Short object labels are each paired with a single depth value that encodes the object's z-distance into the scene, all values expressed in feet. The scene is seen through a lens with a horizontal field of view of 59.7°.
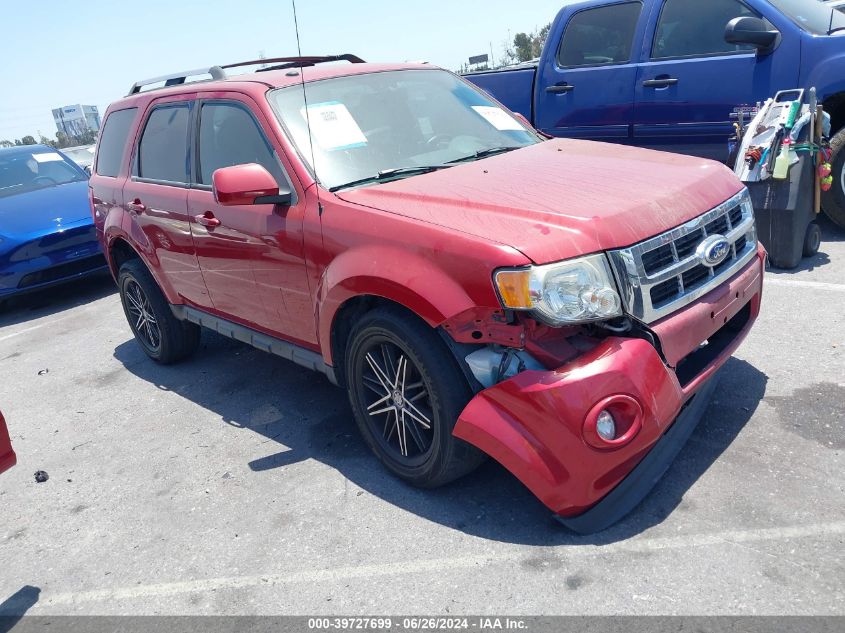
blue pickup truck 19.33
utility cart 17.54
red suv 8.82
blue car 25.09
